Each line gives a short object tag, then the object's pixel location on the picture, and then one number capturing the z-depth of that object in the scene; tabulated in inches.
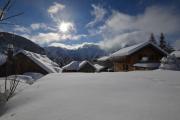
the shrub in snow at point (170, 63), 284.5
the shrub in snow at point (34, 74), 356.0
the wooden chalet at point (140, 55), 407.2
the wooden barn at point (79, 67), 548.4
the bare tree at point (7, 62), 43.9
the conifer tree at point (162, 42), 1163.3
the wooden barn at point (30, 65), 380.9
